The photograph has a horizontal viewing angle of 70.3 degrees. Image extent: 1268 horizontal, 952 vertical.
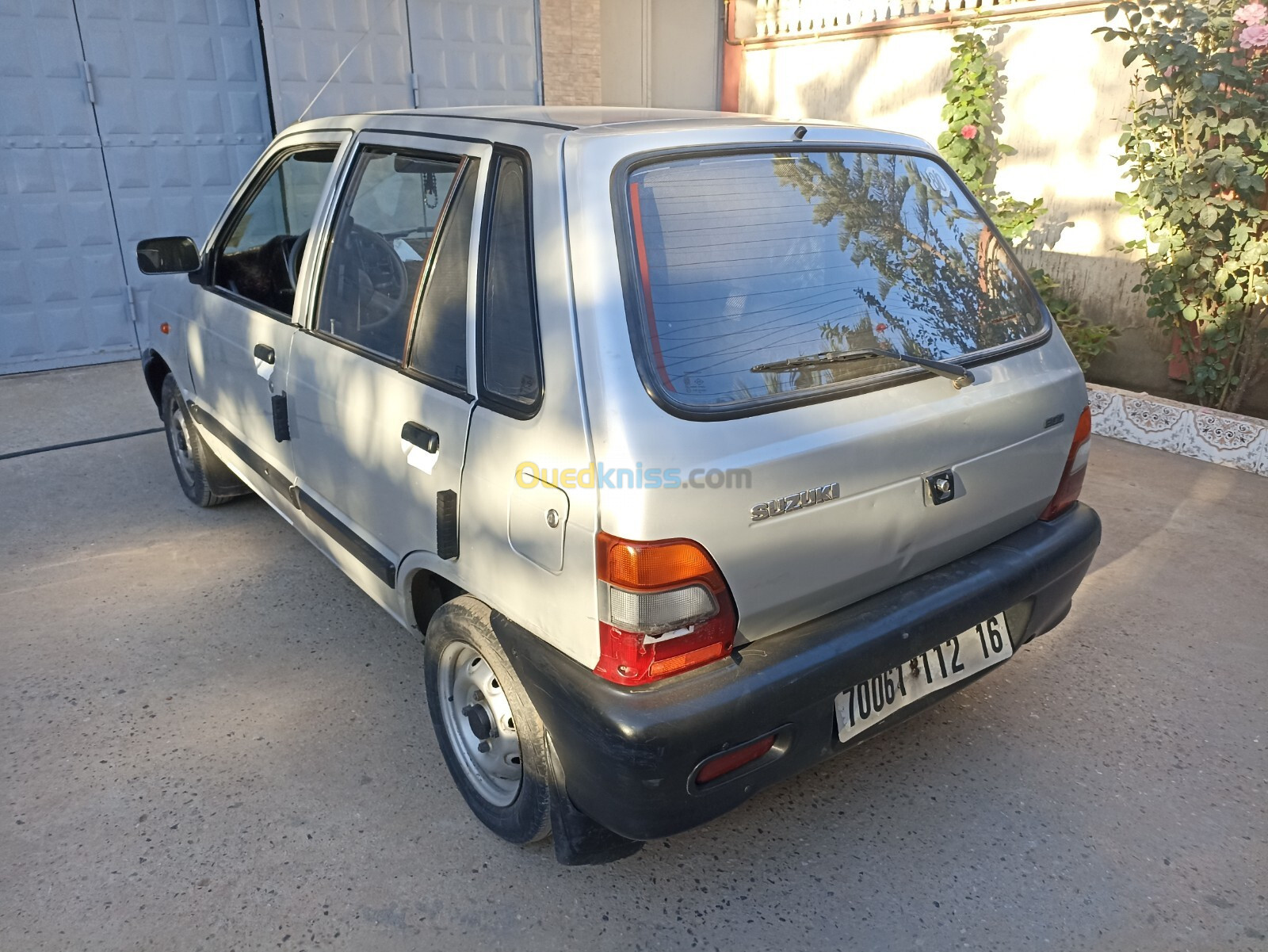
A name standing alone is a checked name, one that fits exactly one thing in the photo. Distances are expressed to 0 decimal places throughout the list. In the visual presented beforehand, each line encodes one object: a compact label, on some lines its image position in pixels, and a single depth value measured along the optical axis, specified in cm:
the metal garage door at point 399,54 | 705
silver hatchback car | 186
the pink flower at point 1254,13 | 460
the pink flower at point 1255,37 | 456
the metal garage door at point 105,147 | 630
